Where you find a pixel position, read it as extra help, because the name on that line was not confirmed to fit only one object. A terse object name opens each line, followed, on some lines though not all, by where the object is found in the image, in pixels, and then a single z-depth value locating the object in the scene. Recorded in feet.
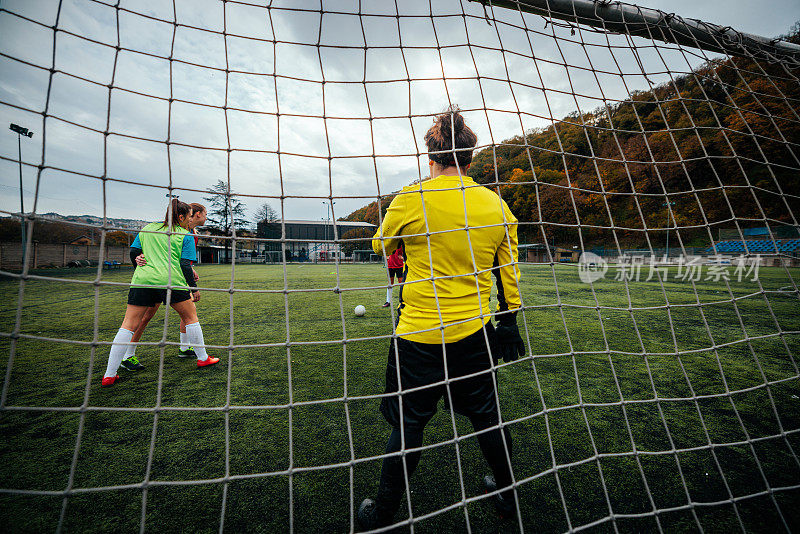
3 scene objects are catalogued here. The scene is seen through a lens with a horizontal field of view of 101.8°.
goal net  5.11
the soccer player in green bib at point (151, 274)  9.28
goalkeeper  4.68
